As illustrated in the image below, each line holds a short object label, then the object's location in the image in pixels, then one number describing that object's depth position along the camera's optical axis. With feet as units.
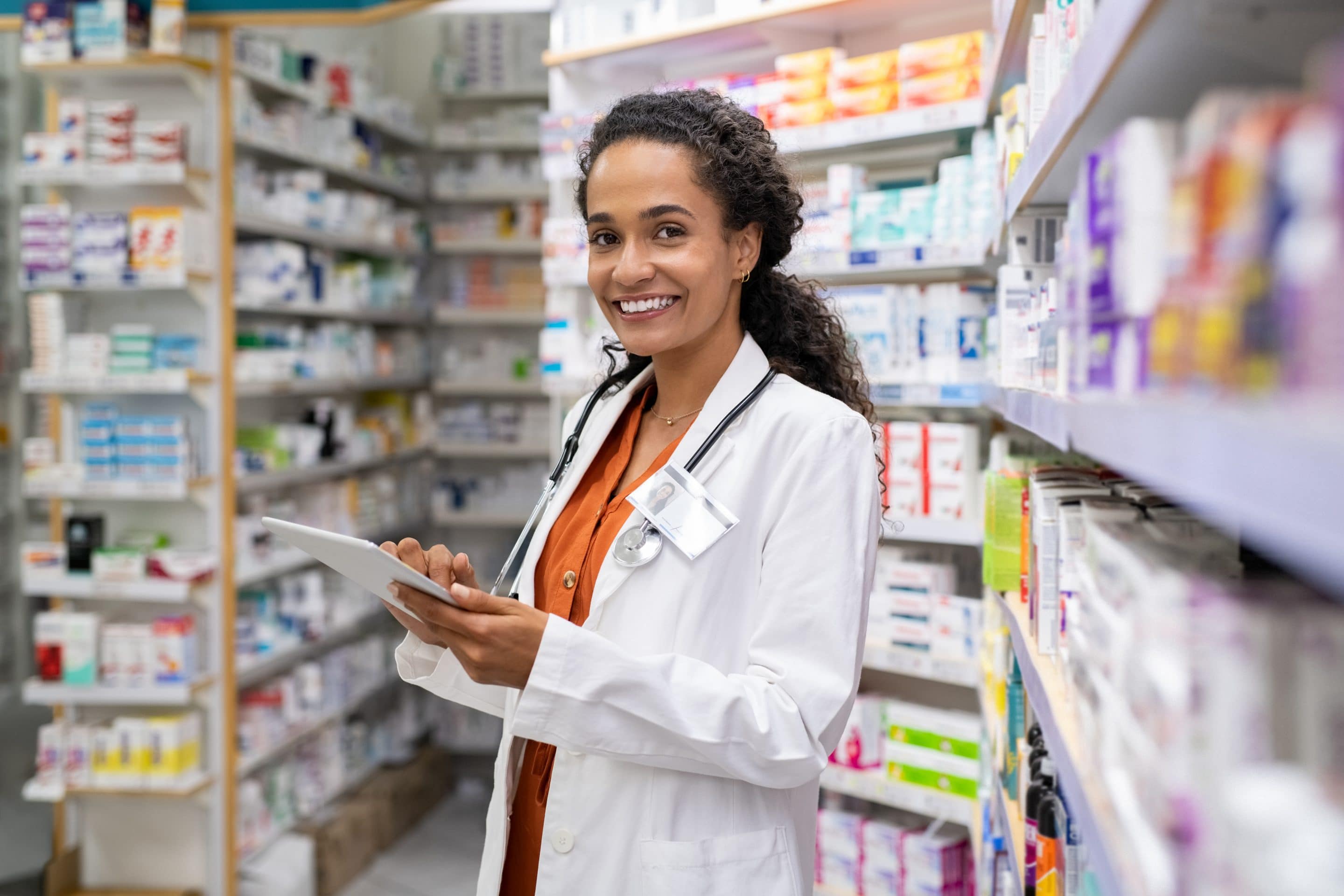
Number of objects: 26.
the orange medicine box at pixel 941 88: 9.82
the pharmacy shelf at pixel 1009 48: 6.85
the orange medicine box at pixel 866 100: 10.43
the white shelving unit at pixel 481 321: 21.13
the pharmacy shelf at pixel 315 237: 14.47
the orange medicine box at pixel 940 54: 9.80
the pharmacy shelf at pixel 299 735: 14.35
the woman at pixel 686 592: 4.70
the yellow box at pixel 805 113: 10.91
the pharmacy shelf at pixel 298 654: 14.60
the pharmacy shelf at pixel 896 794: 9.95
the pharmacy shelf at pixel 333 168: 14.60
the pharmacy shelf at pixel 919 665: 10.01
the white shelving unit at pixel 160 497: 13.17
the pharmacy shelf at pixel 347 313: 15.01
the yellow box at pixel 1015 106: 7.02
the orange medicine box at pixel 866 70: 10.44
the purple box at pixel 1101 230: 3.08
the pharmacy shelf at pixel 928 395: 9.81
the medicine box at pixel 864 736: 10.71
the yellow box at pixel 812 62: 11.00
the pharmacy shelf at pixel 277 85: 14.38
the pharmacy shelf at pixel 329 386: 14.48
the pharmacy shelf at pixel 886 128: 9.75
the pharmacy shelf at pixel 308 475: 14.52
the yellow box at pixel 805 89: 10.94
